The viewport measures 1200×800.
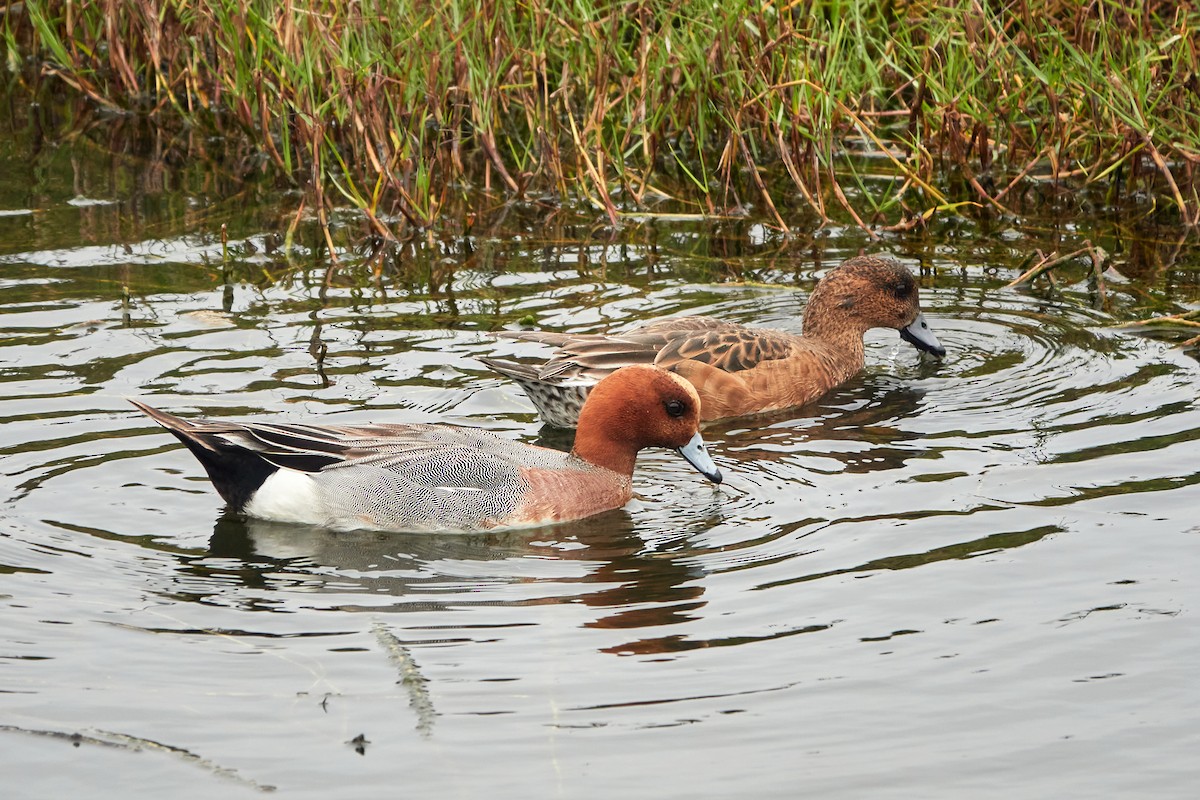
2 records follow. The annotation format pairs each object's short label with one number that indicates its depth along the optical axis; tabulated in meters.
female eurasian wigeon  14.05
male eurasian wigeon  11.66
